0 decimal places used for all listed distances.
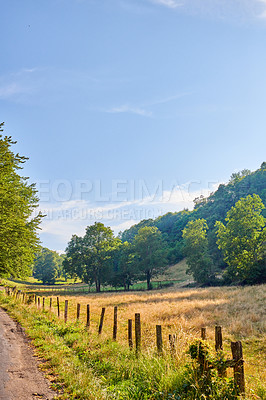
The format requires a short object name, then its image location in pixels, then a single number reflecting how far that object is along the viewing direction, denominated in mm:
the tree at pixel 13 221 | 19516
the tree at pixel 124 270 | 58875
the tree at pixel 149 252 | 57406
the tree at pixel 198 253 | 50906
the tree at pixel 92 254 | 58062
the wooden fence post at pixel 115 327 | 9473
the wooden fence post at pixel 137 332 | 7695
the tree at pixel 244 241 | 36938
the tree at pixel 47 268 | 106125
